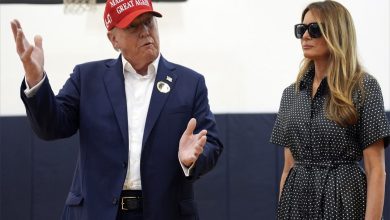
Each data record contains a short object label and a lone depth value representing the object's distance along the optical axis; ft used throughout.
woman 7.61
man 7.18
